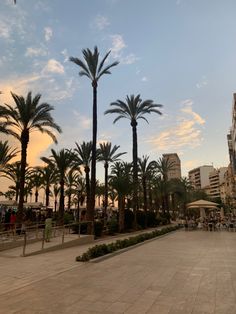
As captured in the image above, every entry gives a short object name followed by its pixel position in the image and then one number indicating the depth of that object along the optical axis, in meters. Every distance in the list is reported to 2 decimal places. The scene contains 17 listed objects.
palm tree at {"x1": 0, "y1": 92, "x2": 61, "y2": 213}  17.60
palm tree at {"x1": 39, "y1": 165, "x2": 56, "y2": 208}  36.39
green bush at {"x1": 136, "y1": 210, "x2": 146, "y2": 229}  26.55
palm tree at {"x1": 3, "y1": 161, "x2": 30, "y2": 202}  30.39
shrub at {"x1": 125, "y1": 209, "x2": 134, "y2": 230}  24.03
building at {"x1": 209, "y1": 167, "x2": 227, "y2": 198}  119.37
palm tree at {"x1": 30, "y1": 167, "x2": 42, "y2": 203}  39.73
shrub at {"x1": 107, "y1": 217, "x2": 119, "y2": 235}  20.18
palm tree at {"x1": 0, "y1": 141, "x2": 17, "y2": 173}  27.35
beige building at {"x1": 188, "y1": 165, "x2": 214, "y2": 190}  150.99
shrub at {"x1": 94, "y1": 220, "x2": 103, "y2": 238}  17.70
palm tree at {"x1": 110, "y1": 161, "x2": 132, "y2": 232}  21.51
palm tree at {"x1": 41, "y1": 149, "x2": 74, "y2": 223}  27.96
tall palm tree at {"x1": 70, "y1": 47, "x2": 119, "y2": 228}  19.75
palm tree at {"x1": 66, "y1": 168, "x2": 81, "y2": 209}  41.45
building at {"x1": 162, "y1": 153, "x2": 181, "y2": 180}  110.94
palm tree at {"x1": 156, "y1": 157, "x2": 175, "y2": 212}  39.62
